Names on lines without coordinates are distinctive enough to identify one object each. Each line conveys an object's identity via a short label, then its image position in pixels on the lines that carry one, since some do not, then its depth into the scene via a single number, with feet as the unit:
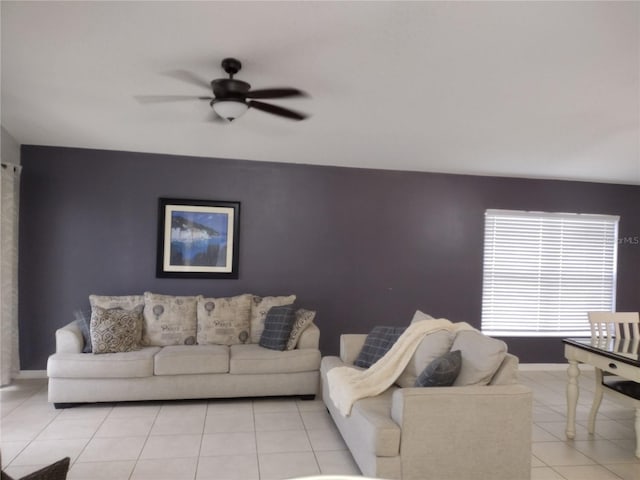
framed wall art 15.38
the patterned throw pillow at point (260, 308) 14.40
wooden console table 9.30
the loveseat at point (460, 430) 7.61
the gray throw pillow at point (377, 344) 11.05
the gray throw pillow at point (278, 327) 13.30
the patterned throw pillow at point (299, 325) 13.35
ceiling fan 8.05
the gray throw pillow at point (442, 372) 8.19
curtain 13.03
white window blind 17.70
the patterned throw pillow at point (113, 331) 12.33
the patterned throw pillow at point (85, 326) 12.53
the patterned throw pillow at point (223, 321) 13.99
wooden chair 9.82
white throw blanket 9.42
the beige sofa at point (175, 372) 11.84
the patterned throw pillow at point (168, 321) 13.71
